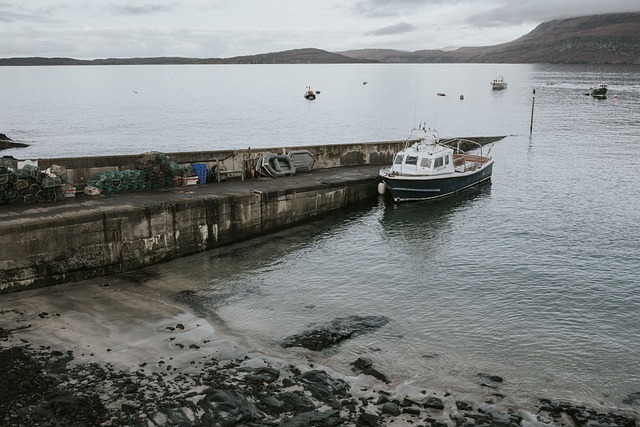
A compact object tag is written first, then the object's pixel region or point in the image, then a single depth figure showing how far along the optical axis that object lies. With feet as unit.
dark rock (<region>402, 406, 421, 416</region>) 35.63
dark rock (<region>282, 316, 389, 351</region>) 45.47
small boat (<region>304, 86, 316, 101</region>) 404.34
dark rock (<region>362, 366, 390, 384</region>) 40.29
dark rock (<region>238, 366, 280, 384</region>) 38.50
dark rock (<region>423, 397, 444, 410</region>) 36.47
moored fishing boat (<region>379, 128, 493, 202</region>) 93.66
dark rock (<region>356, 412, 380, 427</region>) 33.96
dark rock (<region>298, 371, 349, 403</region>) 37.17
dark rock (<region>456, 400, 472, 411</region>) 36.58
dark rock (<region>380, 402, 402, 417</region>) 35.35
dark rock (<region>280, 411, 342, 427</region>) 33.73
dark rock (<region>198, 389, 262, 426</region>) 33.86
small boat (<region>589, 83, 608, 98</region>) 339.36
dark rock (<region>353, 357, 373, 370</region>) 41.76
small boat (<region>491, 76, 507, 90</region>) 461.49
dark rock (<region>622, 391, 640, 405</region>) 38.83
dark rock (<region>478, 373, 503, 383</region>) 41.07
